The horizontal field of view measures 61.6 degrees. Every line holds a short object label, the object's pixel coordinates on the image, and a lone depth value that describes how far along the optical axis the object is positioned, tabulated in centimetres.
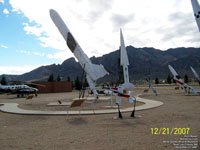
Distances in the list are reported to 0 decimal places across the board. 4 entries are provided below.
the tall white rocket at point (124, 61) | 1945
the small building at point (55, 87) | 3939
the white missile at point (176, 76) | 2681
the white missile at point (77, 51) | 1755
